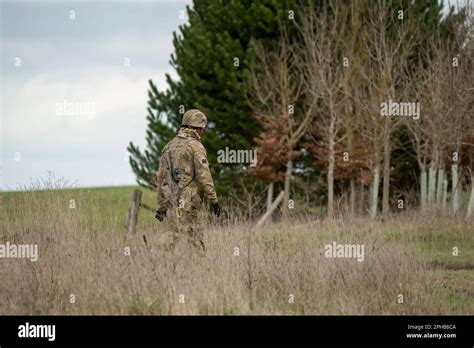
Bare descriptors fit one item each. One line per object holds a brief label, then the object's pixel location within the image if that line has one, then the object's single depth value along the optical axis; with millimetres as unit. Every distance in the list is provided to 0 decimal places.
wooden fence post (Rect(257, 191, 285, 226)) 23641
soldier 12672
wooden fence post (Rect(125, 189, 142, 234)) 20812
